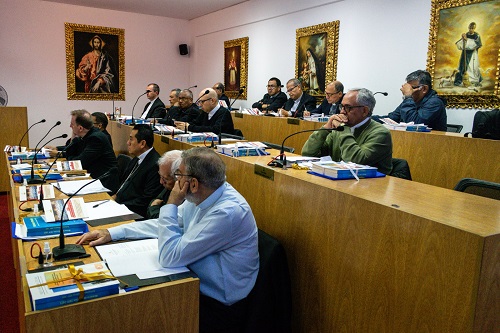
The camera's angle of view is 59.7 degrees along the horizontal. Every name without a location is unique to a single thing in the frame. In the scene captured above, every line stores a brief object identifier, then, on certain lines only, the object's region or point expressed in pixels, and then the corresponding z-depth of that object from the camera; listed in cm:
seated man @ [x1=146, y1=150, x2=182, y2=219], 259
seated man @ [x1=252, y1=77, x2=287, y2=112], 738
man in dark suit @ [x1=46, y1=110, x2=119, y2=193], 413
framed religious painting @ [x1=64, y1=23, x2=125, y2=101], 961
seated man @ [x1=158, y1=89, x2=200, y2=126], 645
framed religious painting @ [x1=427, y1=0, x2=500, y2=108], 471
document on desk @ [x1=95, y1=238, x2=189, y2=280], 172
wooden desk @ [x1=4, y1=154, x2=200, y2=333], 142
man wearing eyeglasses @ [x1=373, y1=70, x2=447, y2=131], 475
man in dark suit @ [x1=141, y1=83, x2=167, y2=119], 768
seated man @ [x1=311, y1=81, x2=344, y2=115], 578
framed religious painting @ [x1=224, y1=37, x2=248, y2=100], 887
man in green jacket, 288
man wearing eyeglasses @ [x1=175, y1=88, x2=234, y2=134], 528
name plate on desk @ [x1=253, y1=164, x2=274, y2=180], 241
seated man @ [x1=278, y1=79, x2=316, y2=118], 671
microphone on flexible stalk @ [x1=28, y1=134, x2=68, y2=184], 320
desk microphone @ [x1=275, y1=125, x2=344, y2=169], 247
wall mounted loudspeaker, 1083
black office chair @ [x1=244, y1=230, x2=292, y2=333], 195
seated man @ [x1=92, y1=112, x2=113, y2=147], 502
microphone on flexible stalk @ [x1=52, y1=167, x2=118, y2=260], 181
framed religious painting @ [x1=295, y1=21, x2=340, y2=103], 672
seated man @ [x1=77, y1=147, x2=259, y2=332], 182
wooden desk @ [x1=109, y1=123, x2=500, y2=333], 136
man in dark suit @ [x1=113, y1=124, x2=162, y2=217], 330
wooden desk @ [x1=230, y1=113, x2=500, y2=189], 317
